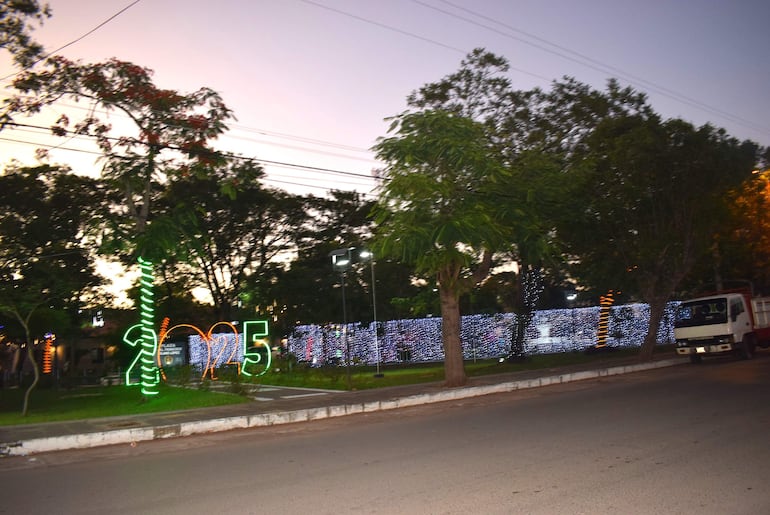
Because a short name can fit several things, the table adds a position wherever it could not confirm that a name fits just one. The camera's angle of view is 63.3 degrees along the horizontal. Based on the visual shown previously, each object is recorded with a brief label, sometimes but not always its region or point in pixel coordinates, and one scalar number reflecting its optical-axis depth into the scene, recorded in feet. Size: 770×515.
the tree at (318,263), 123.54
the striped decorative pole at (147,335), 55.57
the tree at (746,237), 90.39
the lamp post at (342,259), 72.08
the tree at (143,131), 53.31
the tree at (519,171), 57.88
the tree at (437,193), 52.65
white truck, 73.82
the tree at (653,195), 73.46
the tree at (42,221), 89.35
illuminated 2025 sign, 77.87
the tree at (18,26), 49.67
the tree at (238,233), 109.50
